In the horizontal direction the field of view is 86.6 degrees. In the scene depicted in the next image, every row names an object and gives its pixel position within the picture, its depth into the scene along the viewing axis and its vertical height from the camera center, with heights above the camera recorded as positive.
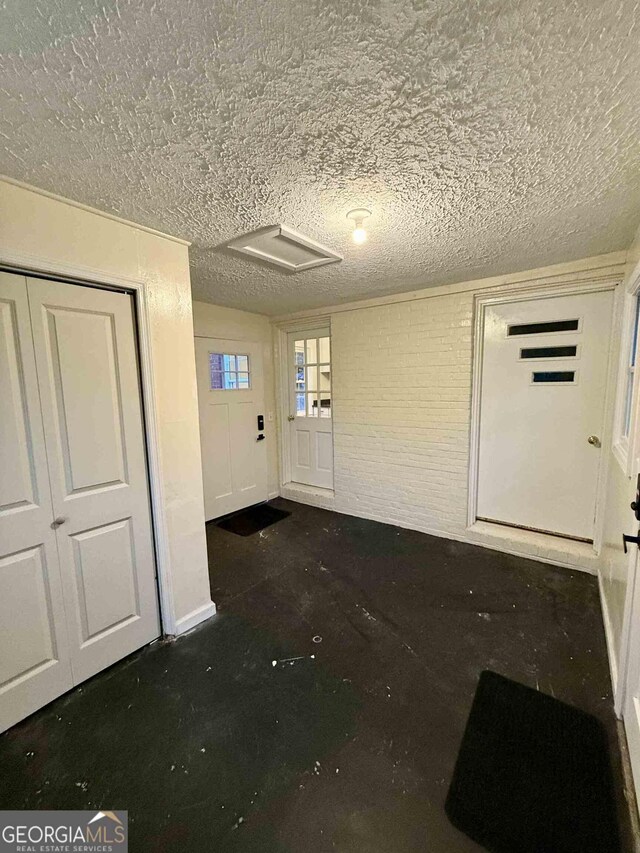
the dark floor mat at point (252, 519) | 3.51 -1.45
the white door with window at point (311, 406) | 4.09 -0.25
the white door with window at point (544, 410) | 2.57 -0.23
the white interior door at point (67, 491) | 1.44 -0.48
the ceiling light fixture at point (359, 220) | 1.67 +0.83
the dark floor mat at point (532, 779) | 1.10 -1.46
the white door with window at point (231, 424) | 3.58 -0.42
